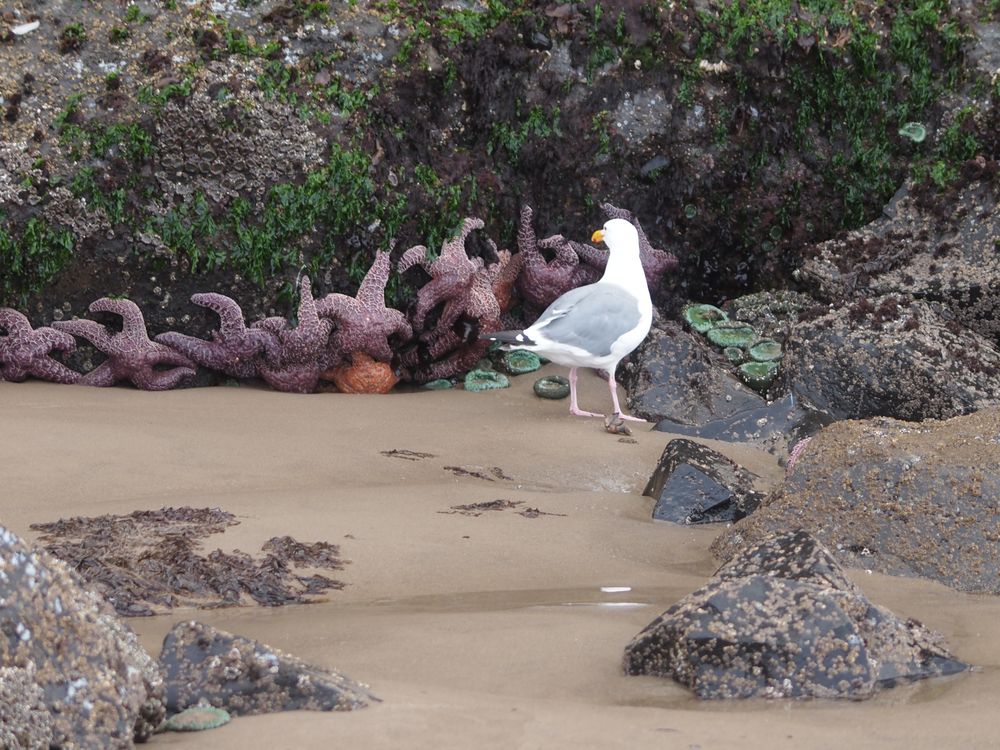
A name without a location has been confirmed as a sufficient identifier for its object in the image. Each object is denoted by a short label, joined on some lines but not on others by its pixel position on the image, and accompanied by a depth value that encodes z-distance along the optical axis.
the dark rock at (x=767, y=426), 14.73
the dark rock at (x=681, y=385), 16.08
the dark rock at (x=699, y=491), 11.41
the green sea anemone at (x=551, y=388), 17.00
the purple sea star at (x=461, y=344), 17.33
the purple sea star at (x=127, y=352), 16.02
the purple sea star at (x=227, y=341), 16.41
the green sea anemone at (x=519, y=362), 17.86
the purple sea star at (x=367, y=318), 16.47
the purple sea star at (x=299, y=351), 16.39
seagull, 15.92
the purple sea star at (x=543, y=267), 18.12
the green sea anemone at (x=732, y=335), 17.66
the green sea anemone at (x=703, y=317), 17.98
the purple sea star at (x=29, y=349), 15.74
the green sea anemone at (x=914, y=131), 18.69
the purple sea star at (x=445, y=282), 17.08
